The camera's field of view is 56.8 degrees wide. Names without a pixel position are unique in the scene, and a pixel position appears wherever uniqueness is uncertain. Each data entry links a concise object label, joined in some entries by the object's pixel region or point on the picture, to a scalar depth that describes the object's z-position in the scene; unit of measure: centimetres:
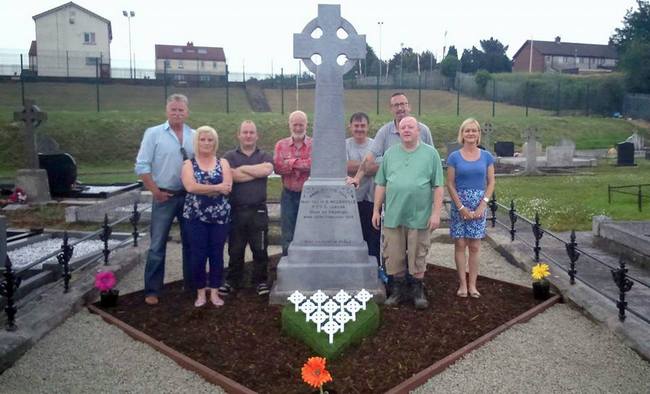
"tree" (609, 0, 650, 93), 4669
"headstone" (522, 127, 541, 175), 2191
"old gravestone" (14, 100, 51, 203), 1397
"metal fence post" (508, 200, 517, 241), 846
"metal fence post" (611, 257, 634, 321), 529
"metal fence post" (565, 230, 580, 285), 640
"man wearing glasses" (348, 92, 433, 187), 630
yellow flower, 624
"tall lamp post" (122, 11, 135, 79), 6360
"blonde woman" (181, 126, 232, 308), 562
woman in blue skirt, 595
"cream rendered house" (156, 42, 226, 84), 7675
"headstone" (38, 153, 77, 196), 1482
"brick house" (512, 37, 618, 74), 8519
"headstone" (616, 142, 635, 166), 2538
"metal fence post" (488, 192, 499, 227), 983
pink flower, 598
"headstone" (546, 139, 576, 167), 2500
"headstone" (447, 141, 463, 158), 1804
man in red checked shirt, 635
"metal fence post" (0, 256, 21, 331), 512
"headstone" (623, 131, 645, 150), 3158
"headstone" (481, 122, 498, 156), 2359
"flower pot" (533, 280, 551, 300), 635
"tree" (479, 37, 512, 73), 8262
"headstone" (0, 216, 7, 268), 700
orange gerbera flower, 372
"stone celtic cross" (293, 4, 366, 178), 611
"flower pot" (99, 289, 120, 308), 609
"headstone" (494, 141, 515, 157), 2741
